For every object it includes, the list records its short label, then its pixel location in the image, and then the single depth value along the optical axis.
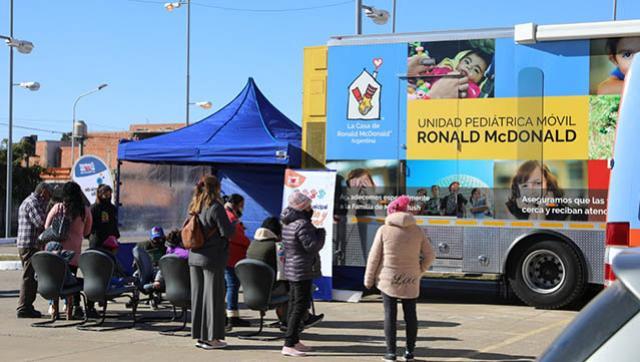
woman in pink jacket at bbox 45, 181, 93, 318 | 11.88
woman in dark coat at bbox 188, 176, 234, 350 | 9.73
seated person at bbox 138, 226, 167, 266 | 13.39
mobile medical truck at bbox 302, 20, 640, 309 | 12.65
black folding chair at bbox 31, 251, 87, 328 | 11.12
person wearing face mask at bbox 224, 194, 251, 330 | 11.35
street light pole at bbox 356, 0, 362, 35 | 20.31
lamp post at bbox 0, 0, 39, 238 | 30.11
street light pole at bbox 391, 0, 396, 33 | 27.84
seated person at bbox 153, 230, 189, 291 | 11.12
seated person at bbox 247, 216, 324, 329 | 10.76
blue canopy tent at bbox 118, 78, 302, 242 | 14.81
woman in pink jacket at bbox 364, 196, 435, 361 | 8.95
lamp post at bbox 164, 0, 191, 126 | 41.68
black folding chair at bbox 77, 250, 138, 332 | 11.04
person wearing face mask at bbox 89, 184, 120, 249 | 12.49
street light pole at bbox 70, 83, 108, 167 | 44.67
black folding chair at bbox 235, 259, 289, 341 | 10.25
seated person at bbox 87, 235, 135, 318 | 11.45
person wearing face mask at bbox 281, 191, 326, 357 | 9.45
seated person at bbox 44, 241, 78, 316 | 11.38
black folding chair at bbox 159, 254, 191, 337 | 10.51
